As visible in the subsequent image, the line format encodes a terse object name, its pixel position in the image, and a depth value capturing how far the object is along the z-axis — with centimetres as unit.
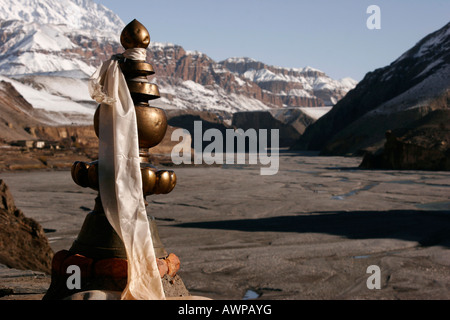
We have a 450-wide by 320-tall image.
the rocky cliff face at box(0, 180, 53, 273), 503
